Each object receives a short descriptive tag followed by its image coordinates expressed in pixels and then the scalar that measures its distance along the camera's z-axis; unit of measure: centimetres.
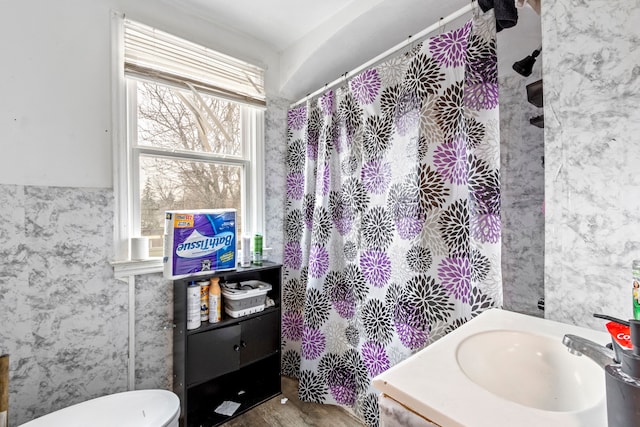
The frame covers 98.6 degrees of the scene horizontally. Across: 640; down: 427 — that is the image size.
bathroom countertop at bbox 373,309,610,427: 42
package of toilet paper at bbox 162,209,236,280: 144
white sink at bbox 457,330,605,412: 61
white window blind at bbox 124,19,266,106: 149
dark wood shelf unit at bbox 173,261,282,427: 147
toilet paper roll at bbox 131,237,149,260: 144
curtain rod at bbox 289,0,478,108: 115
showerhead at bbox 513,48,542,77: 105
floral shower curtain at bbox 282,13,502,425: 113
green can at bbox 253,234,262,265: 183
